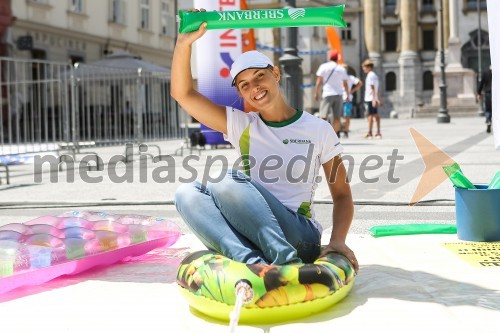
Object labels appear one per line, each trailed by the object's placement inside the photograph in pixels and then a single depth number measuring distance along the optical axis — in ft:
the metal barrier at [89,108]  44.14
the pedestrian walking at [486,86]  50.95
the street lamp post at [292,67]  32.14
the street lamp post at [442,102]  89.76
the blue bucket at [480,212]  13.04
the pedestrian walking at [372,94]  51.44
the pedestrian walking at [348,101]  49.96
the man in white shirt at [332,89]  43.68
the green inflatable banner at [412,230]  14.35
